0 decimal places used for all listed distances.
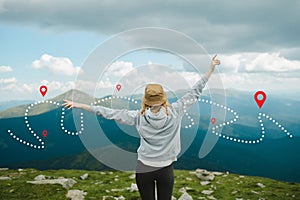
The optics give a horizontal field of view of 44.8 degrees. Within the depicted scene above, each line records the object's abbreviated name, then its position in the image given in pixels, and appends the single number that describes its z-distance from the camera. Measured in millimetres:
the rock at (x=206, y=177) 13860
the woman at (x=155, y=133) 4988
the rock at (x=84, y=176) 14280
